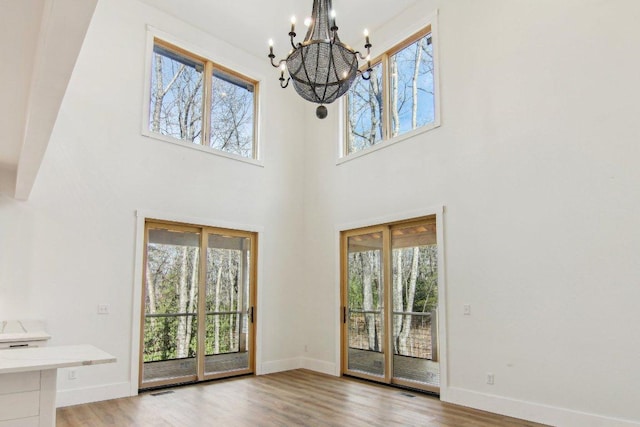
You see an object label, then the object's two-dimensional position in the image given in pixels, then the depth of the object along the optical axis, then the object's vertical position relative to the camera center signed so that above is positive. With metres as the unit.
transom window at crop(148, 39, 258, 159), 6.08 +2.46
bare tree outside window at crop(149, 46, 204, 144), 6.03 +2.44
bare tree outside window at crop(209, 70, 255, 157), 6.65 +2.40
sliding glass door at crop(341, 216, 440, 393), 5.36 -0.45
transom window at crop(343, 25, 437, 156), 5.76 +2.44
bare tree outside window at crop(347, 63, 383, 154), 6.45 +2.36
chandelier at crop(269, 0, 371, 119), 3.56 +1.70
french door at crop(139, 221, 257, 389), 5.62 -0.47
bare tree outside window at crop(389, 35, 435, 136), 5.73 +2.46
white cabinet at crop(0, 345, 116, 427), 2.30 -0.63
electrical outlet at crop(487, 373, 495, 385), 4.50 -1.11
